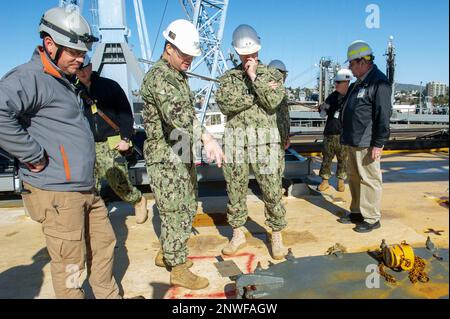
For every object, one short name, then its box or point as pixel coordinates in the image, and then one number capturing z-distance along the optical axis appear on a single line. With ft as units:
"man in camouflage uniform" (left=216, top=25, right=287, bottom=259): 9.85
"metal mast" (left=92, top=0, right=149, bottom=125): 18.45
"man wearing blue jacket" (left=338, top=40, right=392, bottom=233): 11.39
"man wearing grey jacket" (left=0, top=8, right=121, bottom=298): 5.96
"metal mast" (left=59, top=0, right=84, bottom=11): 31.50
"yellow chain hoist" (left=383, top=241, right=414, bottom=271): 7.00
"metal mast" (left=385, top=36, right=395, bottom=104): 54.16
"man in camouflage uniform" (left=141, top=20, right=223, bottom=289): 7.97
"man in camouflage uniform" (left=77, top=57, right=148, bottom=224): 11.55
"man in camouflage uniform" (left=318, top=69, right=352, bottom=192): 17.88
